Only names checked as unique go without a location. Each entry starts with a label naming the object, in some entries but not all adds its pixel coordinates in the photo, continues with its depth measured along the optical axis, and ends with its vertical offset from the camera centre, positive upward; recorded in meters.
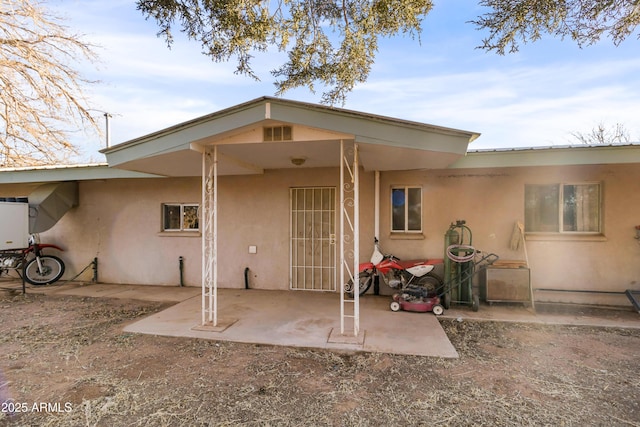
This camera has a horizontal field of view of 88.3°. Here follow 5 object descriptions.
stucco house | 4.27 +0.23
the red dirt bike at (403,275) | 5.61 -1.12
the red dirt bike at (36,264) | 7.77 -1.19
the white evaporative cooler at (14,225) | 6.98 -0.22
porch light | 5.61 +0.94
